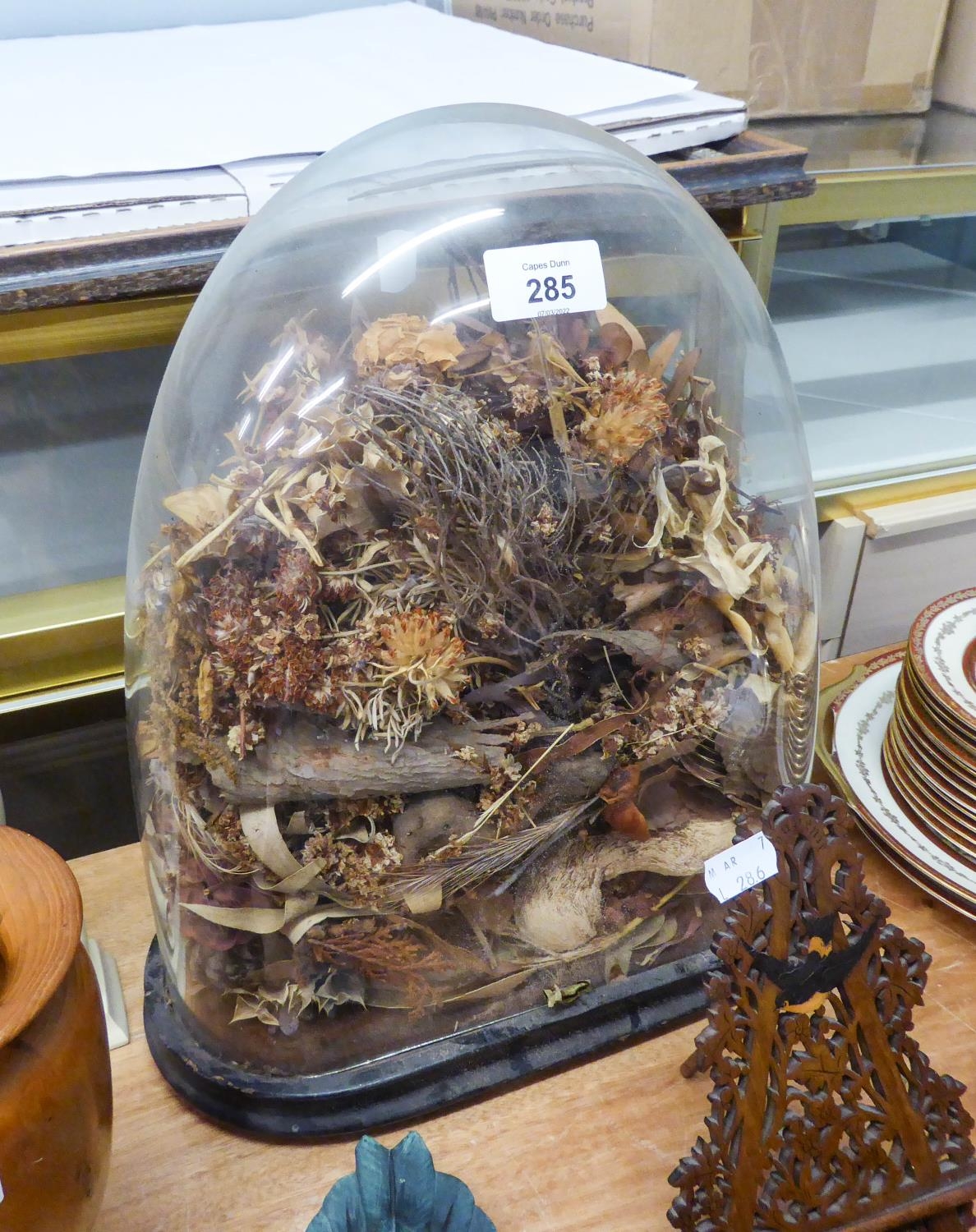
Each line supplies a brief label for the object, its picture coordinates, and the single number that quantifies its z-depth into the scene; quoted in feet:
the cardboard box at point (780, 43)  2.83
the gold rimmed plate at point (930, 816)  2.26
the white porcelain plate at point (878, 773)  2.25
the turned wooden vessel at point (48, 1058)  1.32
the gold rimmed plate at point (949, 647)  2.23
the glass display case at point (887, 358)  2.81
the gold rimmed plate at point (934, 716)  2.19
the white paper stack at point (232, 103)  2.02
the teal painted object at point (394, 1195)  1.61
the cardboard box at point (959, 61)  3.24
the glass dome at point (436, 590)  1.65
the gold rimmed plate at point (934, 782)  2.24
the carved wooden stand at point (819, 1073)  1.61
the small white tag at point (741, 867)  1.61
